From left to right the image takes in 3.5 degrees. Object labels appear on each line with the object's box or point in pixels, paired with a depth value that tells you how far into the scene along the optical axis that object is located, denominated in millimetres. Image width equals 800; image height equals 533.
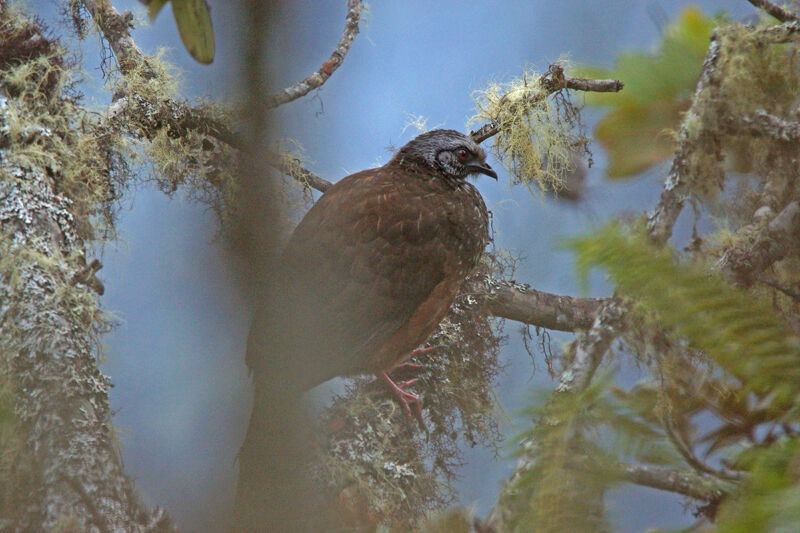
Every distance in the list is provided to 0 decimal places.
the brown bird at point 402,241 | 8919
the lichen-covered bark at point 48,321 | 8791
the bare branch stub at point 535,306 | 9057
